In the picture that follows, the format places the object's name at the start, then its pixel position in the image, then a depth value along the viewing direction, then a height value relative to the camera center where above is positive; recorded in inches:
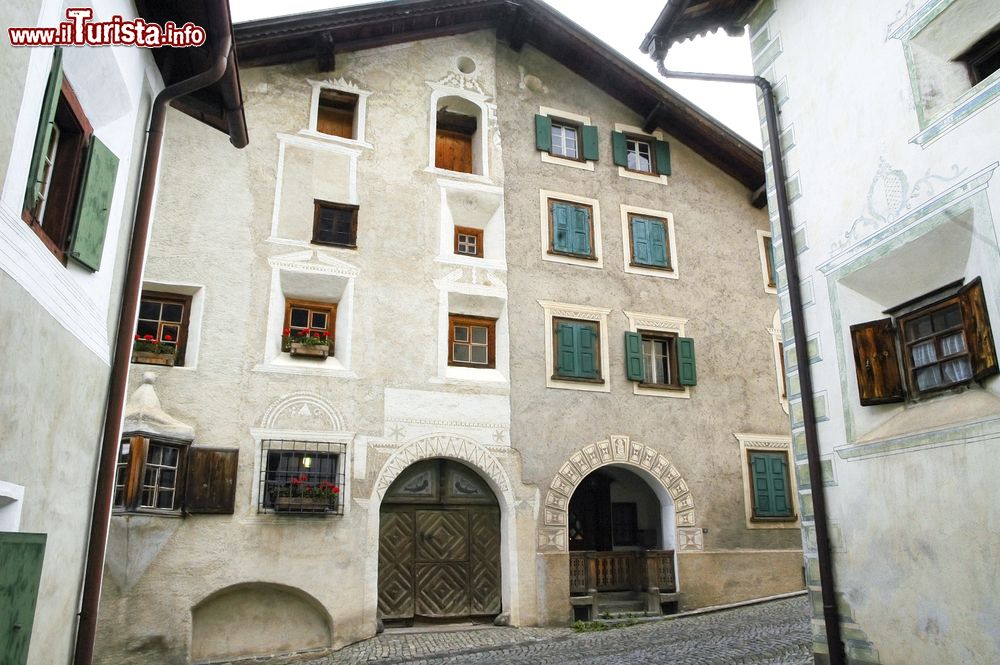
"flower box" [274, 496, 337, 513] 462.6 +22.8
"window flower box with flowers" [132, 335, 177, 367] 459.5 +105.4
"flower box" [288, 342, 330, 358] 496.7 +114.2
